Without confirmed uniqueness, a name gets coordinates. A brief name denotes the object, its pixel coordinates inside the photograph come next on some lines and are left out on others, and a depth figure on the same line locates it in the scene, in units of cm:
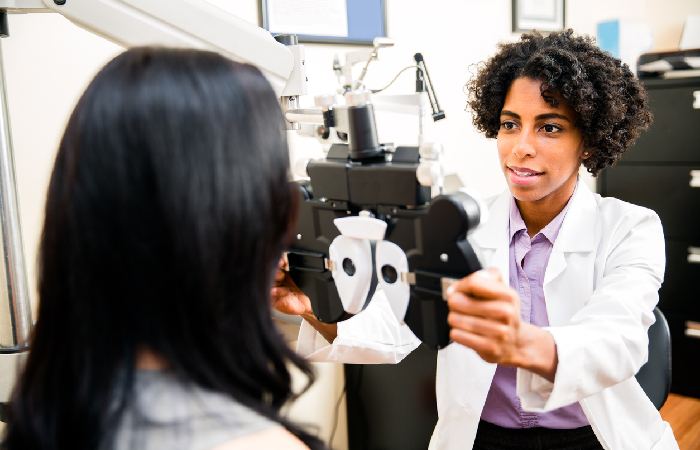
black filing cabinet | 244
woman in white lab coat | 104
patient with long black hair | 47
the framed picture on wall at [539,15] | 232
